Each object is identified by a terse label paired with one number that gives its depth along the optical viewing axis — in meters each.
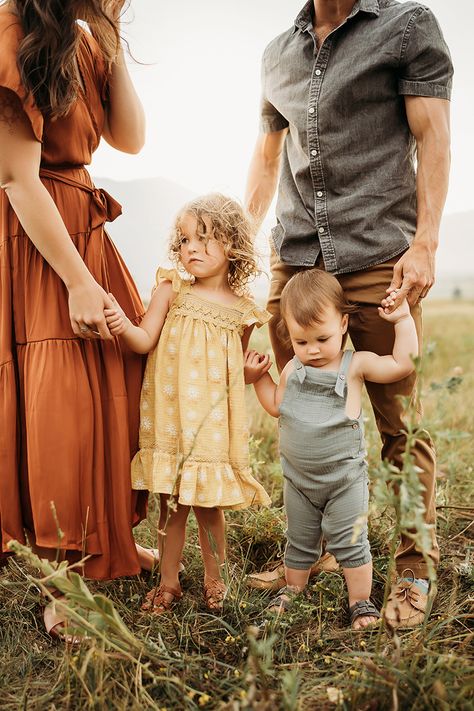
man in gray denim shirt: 2.38
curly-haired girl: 2.43
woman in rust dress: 2.13
